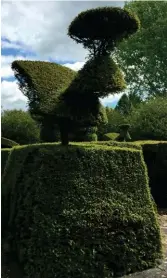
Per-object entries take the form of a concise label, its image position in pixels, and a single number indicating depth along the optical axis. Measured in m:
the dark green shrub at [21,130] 23.31
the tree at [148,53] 35.81
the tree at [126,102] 33.50
